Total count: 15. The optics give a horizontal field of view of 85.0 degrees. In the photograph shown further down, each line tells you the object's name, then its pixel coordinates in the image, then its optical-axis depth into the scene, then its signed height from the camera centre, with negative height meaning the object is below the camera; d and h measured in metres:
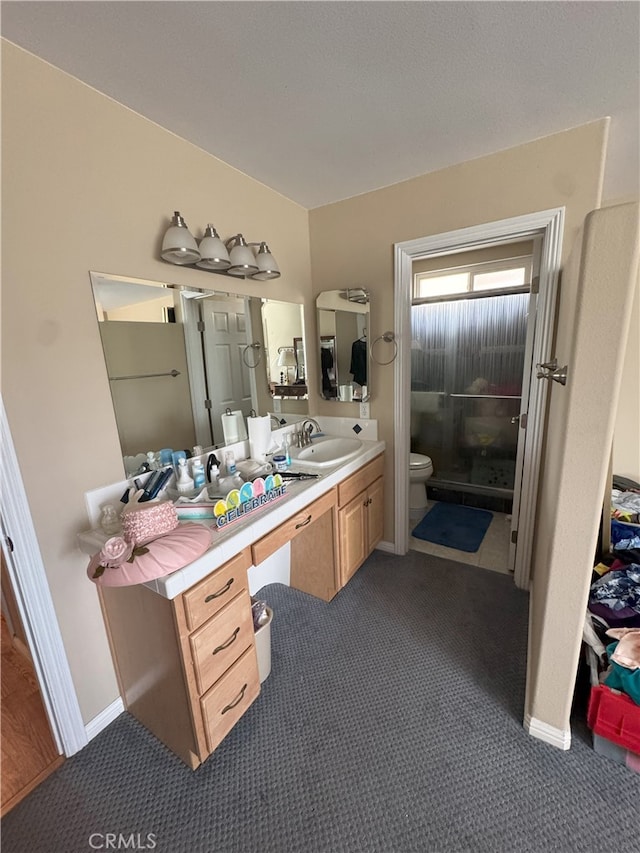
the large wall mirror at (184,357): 1.42 +0.02
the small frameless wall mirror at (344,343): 2.32 +0.08
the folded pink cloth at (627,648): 1.24 -1.11
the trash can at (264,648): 1.55 -1.29
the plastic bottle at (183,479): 1.58 -0.52
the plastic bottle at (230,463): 1.74 -0.52
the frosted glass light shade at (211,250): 1.59 +0.50
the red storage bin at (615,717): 1.19 -1.28
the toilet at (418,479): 3.16 -1.14
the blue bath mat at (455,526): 2.74 -1.48
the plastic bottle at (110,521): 1.29 -0.57
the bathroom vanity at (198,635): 1.14 -0.95
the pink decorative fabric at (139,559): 1.03 -0.59
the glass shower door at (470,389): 3.23 -0.40
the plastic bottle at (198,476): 1.63 -0.53
